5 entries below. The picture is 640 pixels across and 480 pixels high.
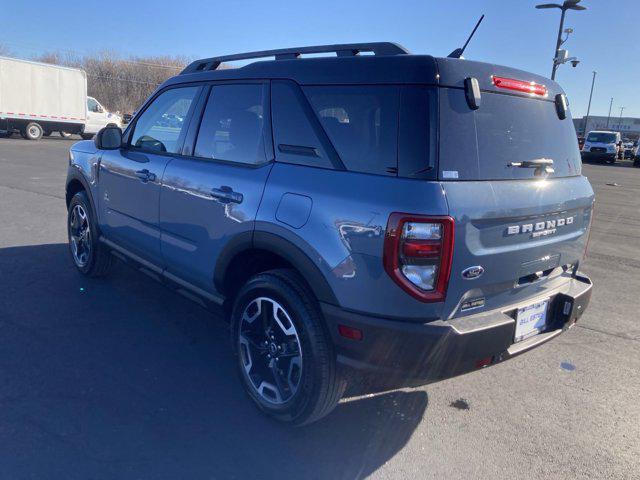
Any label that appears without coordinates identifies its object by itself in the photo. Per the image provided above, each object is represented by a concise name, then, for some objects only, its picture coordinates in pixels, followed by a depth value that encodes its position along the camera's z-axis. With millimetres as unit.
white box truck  21859
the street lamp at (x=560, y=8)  18469
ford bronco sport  2363
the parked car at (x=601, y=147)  31969
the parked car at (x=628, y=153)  39719
